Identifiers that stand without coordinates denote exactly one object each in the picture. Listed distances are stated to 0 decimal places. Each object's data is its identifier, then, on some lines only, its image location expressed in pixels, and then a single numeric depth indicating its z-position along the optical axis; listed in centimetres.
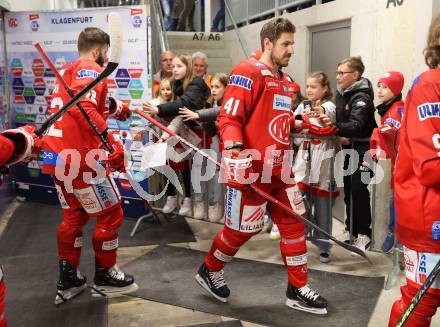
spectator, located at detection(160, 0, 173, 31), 988
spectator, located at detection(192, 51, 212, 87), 561
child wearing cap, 364
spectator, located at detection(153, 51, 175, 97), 568
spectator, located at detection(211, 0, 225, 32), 1010
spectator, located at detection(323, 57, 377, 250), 406
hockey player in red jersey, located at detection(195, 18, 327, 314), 307
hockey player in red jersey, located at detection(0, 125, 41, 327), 223
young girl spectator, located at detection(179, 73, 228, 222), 444
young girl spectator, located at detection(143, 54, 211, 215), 482
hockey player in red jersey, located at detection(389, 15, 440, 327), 195
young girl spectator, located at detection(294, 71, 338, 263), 434
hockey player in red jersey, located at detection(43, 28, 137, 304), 328
